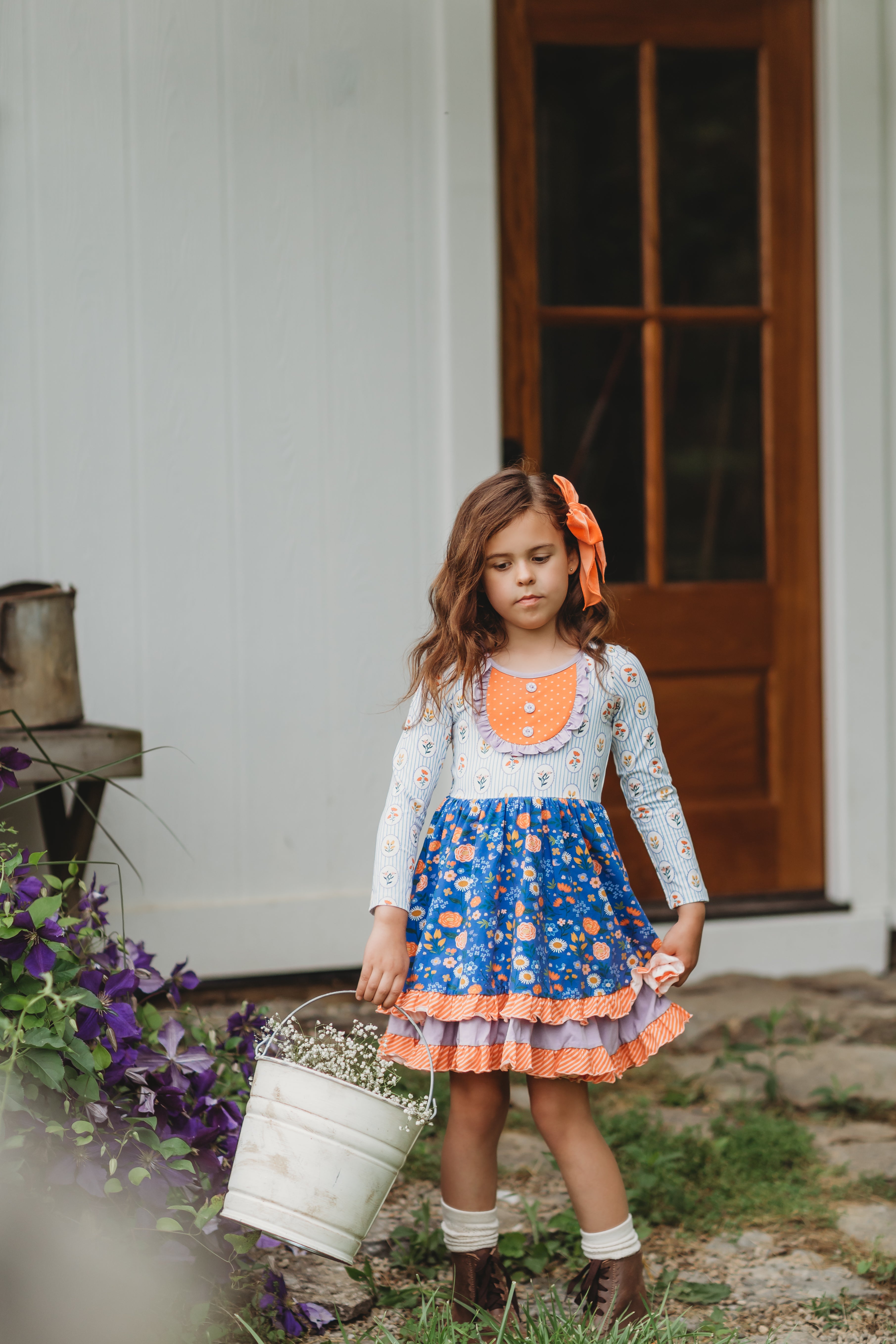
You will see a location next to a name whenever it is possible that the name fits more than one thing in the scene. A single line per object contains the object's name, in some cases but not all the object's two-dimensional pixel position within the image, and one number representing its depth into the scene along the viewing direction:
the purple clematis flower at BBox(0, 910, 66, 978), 4.01
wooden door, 5.49
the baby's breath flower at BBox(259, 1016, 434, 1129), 4.08
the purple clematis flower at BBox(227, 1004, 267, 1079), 4.36
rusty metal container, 4.85
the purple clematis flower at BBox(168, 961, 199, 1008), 4.31
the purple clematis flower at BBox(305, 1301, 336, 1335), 4.18
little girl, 4.16
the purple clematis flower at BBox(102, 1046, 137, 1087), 4.08
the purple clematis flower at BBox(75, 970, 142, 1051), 4.06
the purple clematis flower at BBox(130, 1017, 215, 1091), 4.14
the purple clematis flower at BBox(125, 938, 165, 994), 4.24
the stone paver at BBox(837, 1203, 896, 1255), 4.45
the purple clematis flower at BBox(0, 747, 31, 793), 4.16
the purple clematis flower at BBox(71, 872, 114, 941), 4.25
